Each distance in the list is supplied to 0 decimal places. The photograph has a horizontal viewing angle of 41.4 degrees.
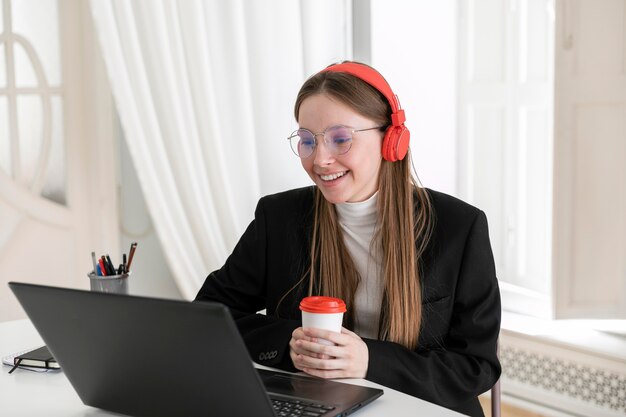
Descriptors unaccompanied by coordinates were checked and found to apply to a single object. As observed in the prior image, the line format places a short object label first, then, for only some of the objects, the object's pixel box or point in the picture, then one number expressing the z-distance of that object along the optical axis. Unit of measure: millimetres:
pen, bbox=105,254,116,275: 1792
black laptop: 1074
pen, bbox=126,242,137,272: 1874
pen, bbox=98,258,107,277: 1783
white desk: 1316
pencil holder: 1758
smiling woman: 1649
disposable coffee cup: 1395
